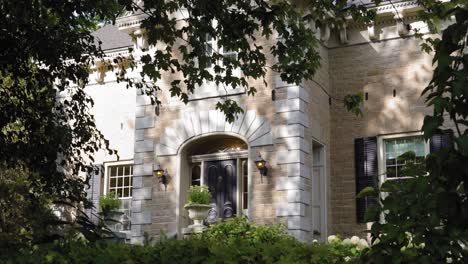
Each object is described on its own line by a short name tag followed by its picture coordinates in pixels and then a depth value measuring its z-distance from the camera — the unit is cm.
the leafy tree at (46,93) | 930
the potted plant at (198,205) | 1547
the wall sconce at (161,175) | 1655
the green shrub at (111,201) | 1793
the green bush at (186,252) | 498
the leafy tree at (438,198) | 301
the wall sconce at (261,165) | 1533
